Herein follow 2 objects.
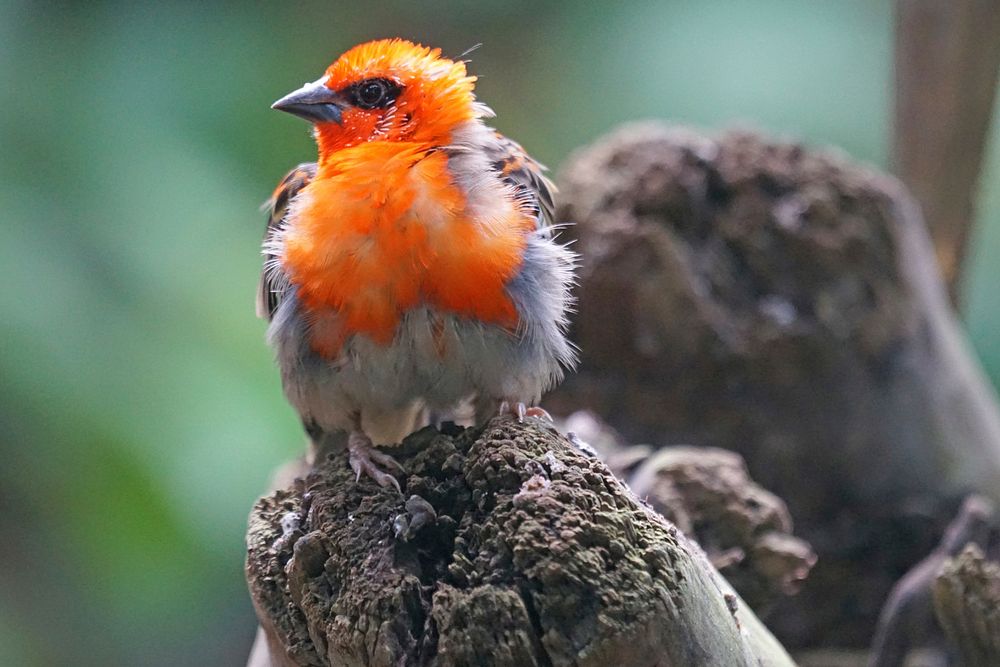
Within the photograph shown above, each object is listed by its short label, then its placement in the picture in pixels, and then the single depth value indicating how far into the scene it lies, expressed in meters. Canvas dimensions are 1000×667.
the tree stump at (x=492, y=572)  3.47
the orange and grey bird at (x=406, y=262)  4.90
